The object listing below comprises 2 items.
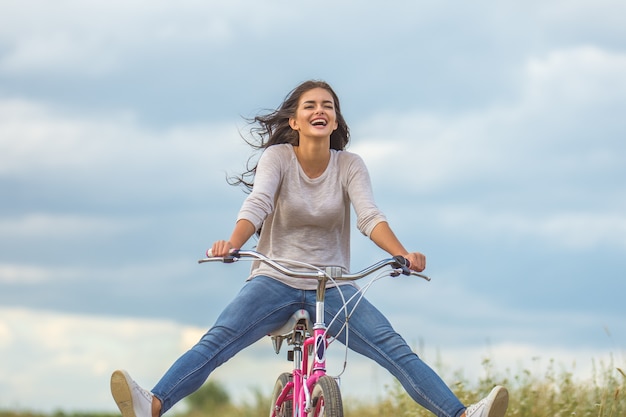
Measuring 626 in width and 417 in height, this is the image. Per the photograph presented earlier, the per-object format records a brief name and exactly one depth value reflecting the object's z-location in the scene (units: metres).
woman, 11.06
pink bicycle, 9.76
